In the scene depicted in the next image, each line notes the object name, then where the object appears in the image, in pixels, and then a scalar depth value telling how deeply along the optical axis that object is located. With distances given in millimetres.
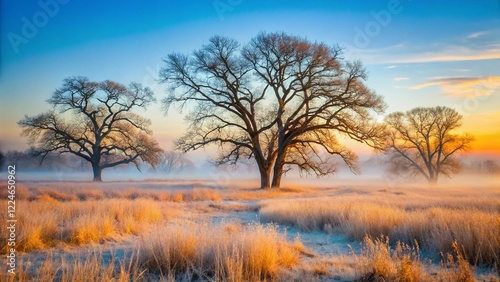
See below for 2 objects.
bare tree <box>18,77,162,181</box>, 32125
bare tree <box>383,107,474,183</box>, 36062
